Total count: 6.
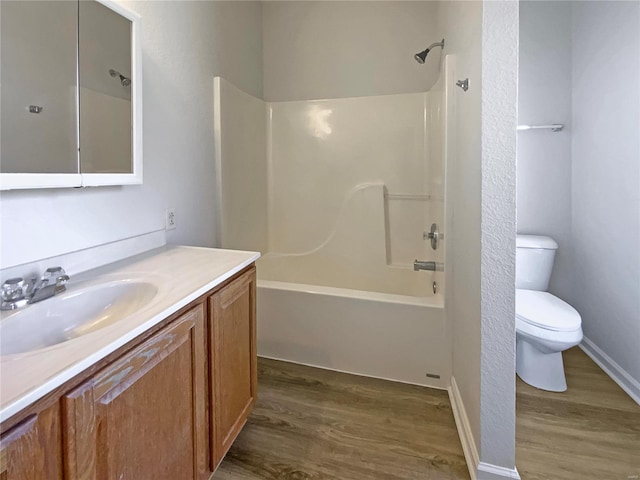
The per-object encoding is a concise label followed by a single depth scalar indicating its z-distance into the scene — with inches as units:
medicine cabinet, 37.4
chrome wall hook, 55.9
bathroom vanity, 21.8
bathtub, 72.3
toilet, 67.6
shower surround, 75.2
